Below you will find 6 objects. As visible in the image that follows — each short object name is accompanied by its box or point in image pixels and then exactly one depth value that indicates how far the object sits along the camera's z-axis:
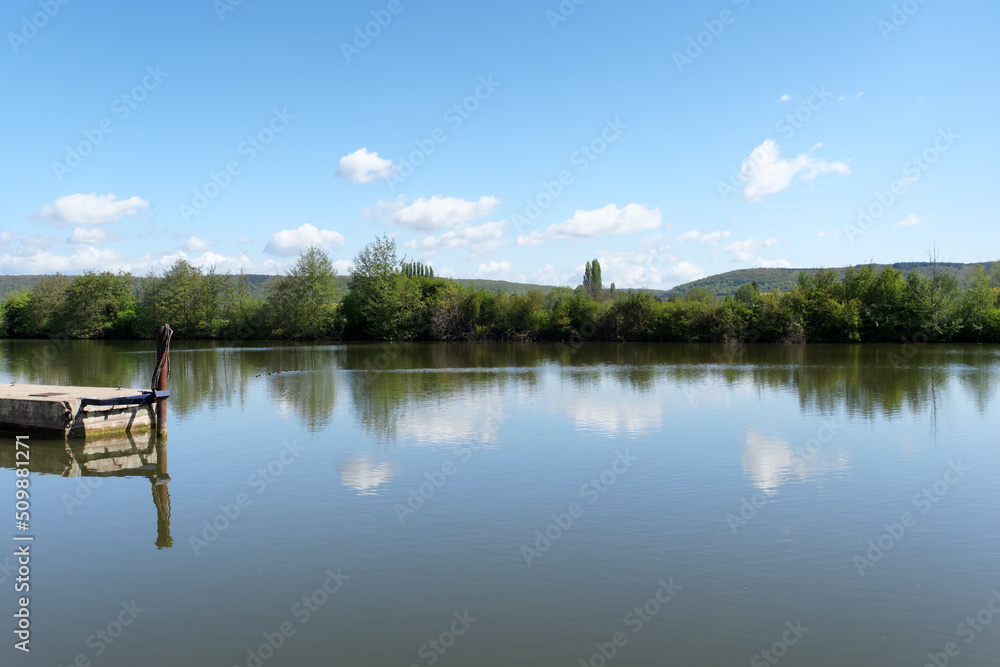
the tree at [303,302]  69.81
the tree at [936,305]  53.53
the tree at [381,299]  67.56
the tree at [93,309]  73.94
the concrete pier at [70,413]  15.61
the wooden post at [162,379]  16.14
